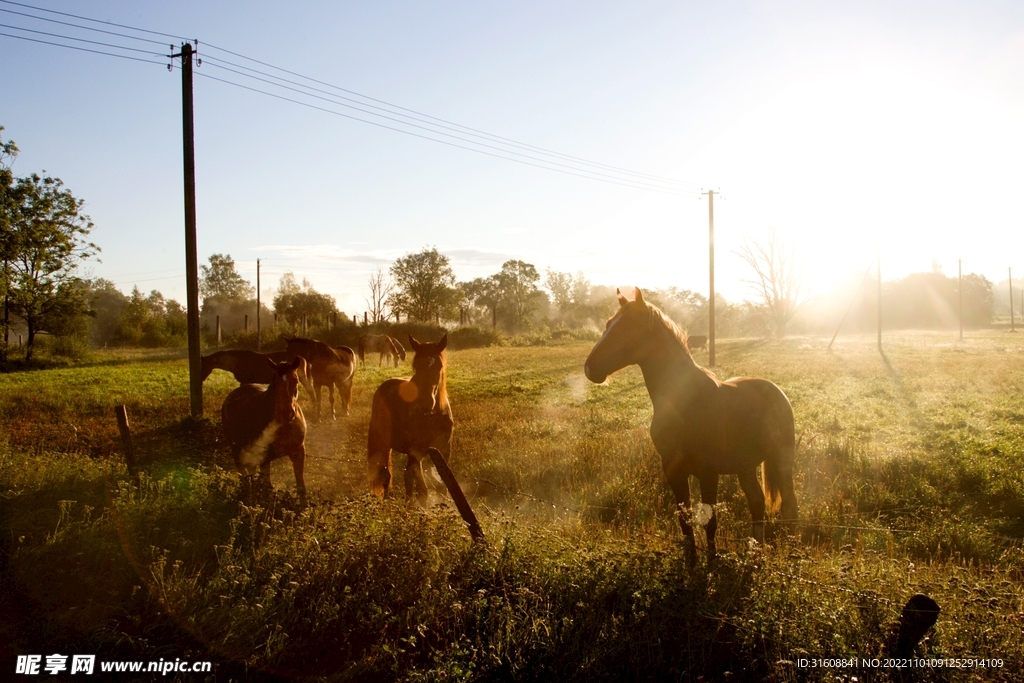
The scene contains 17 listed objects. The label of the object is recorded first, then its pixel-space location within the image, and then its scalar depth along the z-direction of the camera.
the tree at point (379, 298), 53.12
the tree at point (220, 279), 98.56
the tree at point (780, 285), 60.50
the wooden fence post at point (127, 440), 6.74
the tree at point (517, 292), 69.19
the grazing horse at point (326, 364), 15.64
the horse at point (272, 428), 7.50
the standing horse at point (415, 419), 6.86
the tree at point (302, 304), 58.09
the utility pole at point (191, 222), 13.29
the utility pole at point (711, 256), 26.70
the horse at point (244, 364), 14.46
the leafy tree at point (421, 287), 56.06
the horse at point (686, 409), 4.97
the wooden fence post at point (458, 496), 5.00
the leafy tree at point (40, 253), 28.64
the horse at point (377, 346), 29.75
